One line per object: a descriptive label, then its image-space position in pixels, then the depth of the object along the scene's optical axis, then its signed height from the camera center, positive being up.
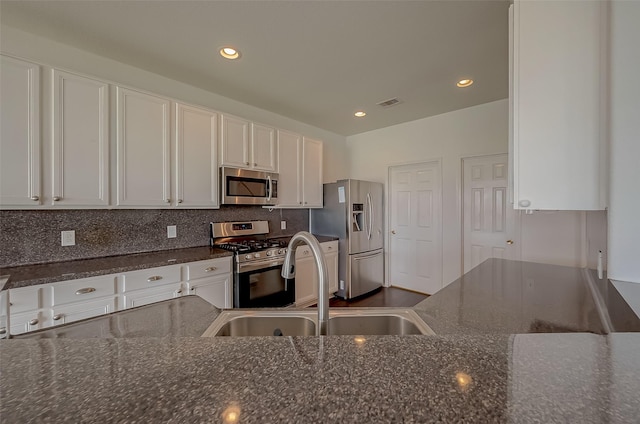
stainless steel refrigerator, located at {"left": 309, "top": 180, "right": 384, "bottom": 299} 3.63 -0.27
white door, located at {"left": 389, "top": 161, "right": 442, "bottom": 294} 3.73 -0.26
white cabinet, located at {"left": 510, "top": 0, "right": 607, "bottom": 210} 1.20 +0.50
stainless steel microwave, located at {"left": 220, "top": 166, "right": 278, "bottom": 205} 2.79 +0.26
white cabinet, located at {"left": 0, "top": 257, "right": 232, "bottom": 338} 1.54 -0.58
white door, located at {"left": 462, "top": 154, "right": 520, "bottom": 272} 3.15 -0.06
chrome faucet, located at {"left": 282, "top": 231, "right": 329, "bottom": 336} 0.83 -0.23
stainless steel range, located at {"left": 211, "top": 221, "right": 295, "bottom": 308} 2.53 -0.57
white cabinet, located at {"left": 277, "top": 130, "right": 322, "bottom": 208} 3.36 +0.51
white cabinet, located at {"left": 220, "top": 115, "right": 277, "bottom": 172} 2.78 +0.73
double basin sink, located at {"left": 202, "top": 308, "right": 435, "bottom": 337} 1.04 -0.45
